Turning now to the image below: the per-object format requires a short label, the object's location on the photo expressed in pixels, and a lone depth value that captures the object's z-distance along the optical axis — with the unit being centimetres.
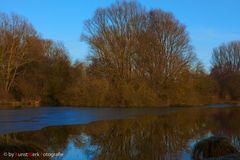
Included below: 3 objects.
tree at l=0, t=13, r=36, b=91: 5100
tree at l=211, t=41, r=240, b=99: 7156
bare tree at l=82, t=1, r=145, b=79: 5194
